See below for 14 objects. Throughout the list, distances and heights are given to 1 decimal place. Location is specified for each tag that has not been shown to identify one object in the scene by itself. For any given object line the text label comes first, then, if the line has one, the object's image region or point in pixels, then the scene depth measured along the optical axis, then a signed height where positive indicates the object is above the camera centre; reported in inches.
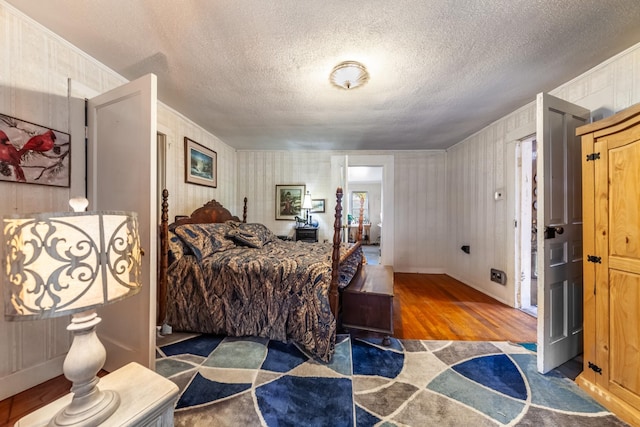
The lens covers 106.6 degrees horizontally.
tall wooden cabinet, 53.5 -11.5
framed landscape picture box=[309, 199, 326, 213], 183.3 +7.2
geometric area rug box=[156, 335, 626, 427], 53.9 -45.7
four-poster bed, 76.5 -26.3
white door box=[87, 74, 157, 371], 58.4 +8.9
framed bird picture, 57.8 +16.0
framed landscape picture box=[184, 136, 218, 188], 127.7 +29.2
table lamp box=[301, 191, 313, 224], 172.6 +8.3
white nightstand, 31.1 -26.6
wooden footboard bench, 82.7 -33.3
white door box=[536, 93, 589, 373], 68.6 -5.1
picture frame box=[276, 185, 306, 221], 183.6 +11.1
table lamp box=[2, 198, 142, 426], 26.5 -7.3
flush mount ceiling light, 77.4 +47.8
